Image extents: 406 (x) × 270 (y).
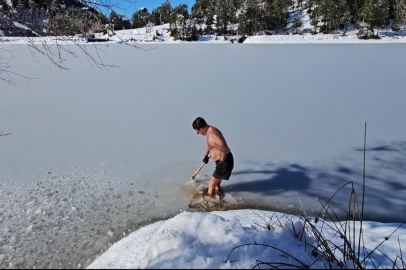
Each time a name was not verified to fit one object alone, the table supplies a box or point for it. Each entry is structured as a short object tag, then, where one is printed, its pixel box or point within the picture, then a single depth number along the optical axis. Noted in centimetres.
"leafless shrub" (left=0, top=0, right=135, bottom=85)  216
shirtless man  361
